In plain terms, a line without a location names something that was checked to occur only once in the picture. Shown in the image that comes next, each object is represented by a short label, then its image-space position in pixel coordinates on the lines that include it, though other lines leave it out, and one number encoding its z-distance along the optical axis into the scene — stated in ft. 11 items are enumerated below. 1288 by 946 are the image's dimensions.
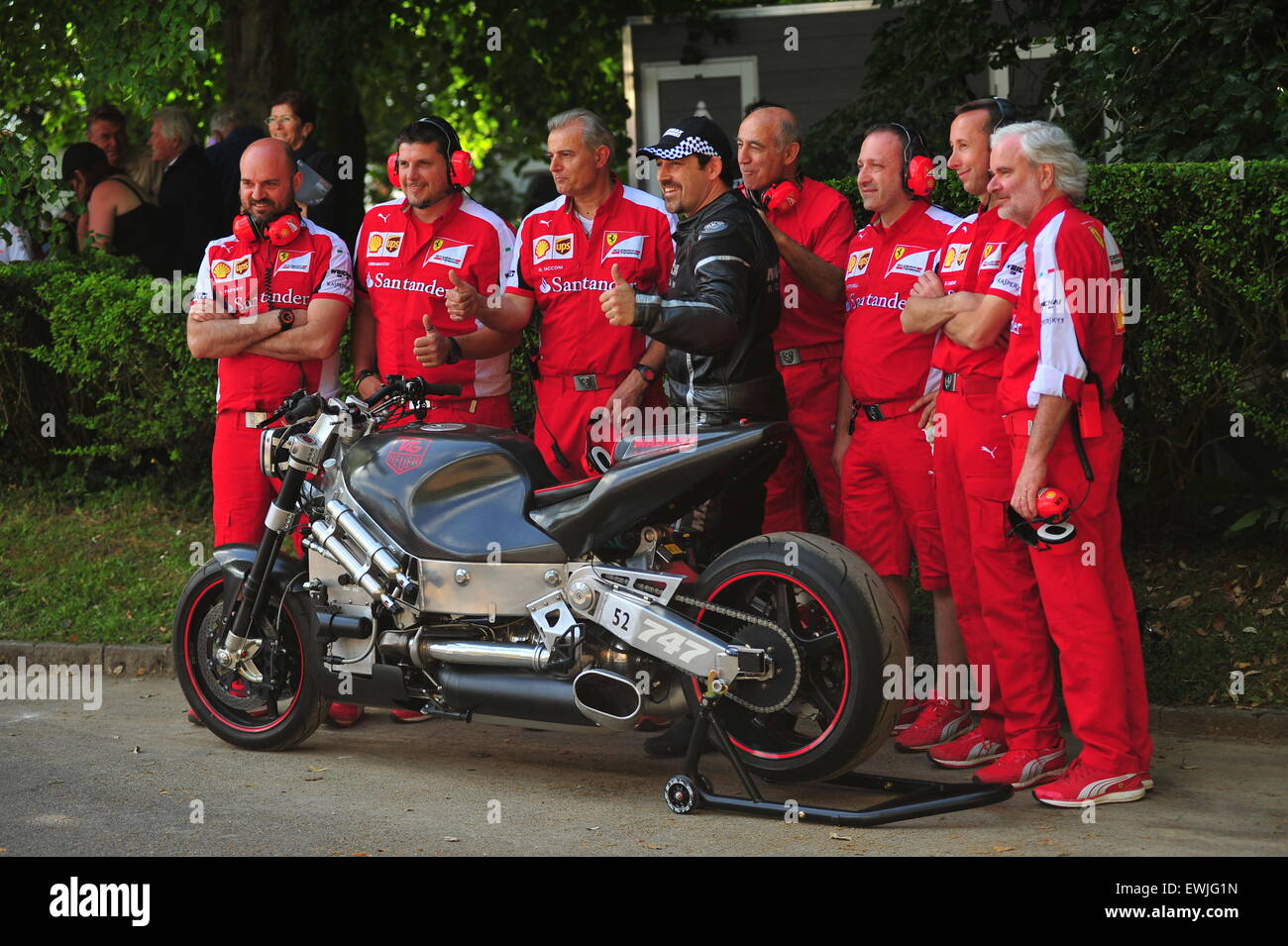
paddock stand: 16.58
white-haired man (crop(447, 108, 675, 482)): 20.99
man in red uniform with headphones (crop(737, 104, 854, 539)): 20.90
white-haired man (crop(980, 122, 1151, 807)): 16.96
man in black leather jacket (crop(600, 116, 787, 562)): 17.76
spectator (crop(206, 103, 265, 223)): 29.45
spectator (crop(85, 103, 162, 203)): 34.50
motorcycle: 16.89
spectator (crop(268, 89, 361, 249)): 26.20
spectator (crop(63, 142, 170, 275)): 32.00
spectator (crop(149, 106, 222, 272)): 29.99
